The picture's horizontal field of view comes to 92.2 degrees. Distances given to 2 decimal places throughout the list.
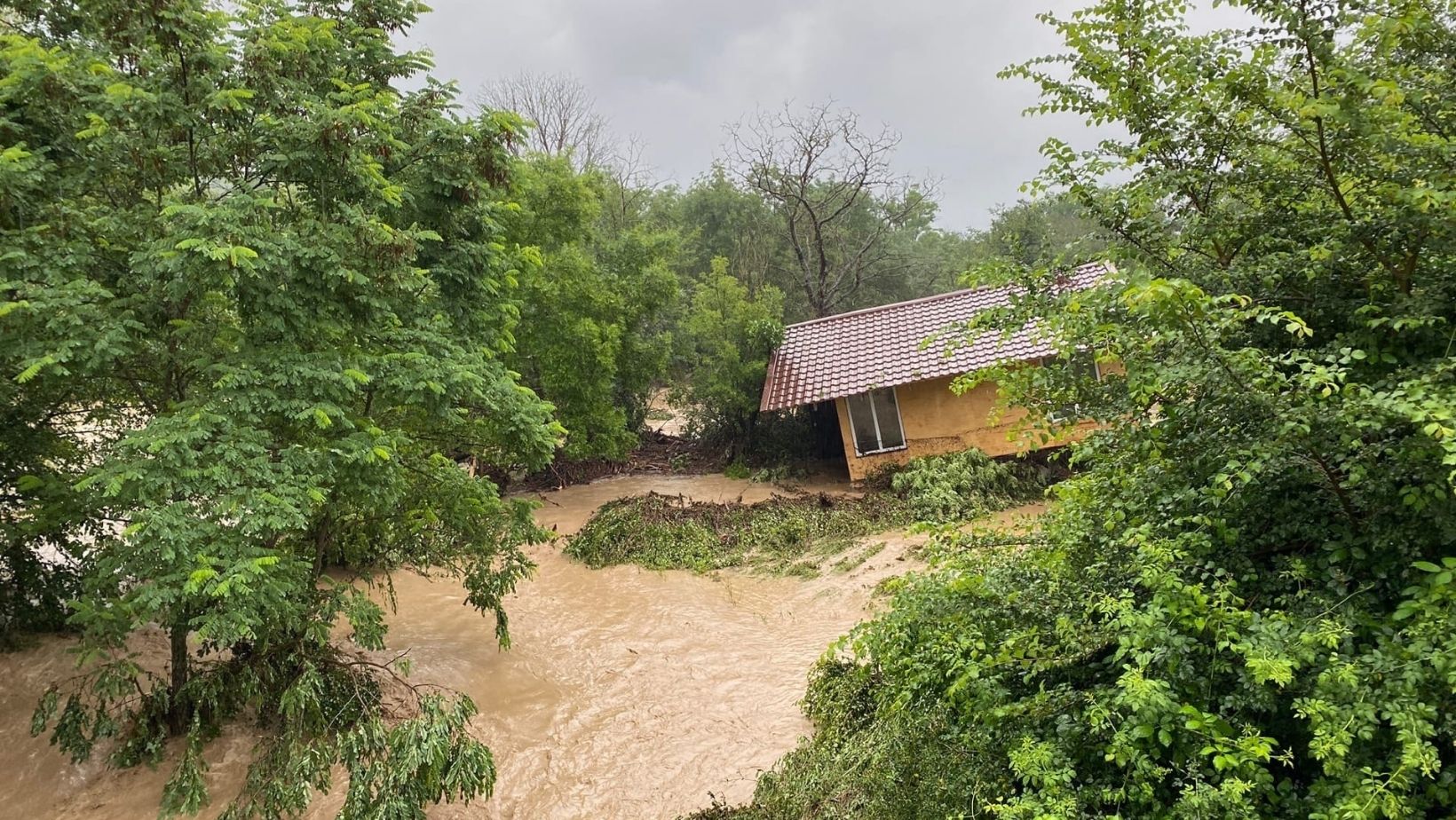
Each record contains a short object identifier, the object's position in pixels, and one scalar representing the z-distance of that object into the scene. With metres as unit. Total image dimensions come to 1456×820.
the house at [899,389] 13.65
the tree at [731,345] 17.23
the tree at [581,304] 15.49
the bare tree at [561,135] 28.28
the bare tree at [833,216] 23.45
